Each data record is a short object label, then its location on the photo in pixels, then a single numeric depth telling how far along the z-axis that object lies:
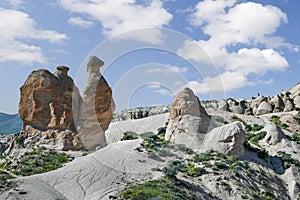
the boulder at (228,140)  31.94
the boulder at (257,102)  63.56
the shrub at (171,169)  24.96
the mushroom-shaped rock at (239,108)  60.23
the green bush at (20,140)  33.34
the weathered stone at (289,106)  56.45
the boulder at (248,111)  59.42
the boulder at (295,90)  68.24
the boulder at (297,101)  58.79
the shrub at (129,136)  36.62
